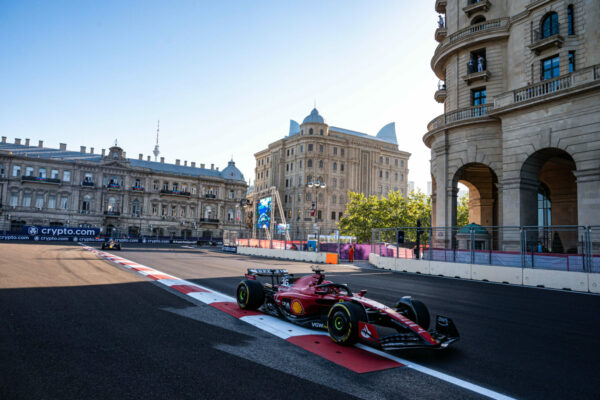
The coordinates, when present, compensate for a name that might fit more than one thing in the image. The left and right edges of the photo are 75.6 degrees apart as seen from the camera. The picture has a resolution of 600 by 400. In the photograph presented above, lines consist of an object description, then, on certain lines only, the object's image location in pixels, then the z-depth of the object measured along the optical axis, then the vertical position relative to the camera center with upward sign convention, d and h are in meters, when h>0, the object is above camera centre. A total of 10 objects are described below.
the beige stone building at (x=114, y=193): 70.94 +7.68
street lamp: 80.25 +8.29
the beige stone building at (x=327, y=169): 81.44 +15.32
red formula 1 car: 5.94 -1.36
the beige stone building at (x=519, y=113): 21.05 +8.18
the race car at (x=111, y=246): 34.12 -1.40
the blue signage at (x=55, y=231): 53.88 -0.43
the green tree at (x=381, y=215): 54.06 +3.45
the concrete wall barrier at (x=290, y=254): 31.84 -1.64
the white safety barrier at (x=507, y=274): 15.75 -1.50
